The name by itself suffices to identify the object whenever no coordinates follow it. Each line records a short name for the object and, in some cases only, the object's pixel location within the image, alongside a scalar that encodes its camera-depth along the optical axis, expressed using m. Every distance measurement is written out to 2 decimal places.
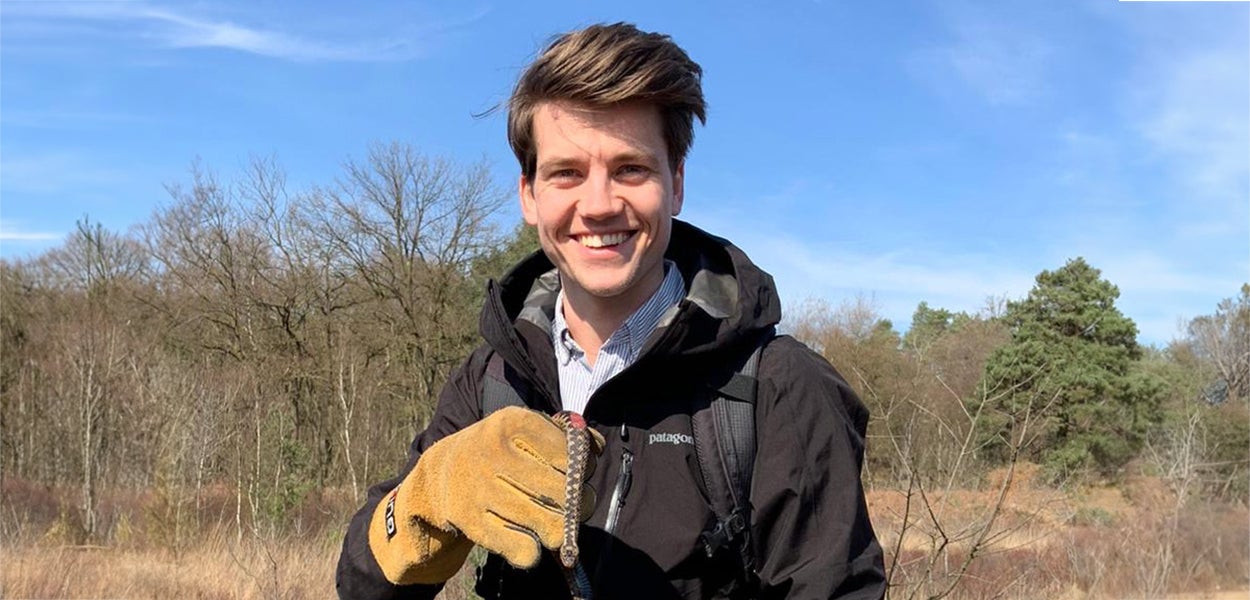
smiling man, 1.45
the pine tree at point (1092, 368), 21.88
